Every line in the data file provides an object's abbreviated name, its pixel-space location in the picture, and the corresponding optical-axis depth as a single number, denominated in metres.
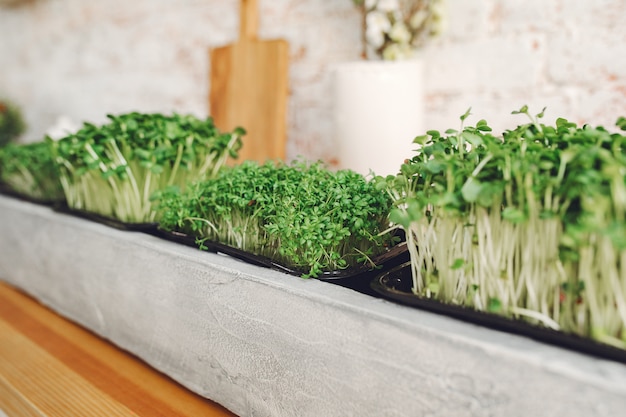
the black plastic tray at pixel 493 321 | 0.53
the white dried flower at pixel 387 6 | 1.39
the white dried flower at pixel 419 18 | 1.44
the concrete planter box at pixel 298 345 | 0.53
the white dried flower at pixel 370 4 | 1.41
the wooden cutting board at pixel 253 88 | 1.84
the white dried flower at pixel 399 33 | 1.42
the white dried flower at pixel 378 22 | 1.41
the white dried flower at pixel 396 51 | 1.44
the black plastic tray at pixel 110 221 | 1.13
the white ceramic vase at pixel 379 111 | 1.41
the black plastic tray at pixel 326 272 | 0.79
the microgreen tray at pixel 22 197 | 1.49
